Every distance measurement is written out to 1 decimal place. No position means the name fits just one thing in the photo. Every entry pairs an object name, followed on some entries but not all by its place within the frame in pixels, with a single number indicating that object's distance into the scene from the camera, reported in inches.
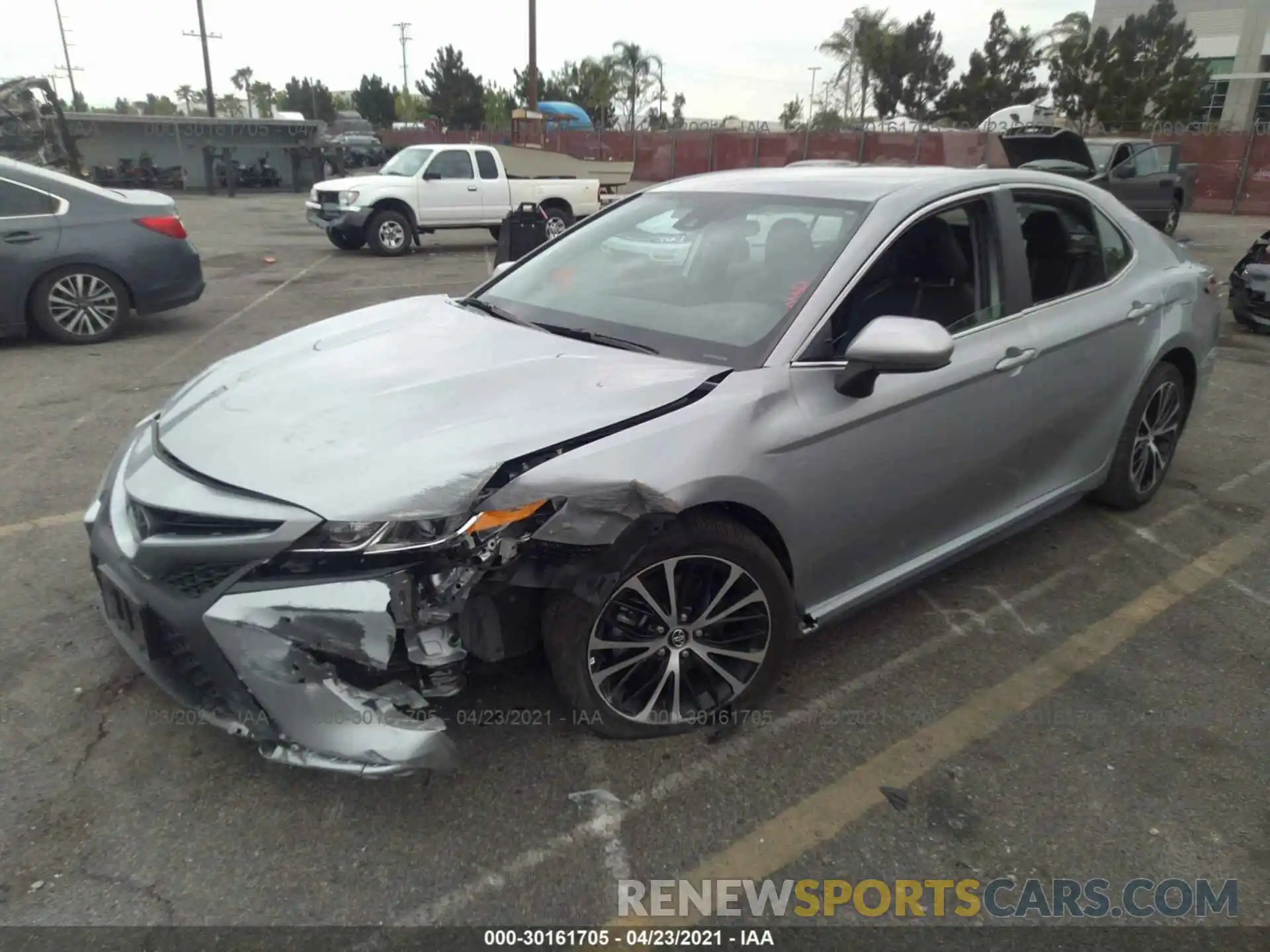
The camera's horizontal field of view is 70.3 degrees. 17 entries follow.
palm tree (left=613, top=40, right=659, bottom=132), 2365.9
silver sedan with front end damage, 86.5
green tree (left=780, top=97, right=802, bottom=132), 2241.6
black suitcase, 417.1
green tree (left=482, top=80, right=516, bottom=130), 2450.8
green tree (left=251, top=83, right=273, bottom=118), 3654.0
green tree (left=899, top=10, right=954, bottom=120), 1753.2
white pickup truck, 573.6
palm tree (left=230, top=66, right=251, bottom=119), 3811.5
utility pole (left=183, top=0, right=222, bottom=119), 1738.4
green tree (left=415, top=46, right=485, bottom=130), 2411.4
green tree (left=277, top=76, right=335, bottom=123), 3000.5
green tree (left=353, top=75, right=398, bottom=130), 2613.2
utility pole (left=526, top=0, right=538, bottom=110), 1174.3
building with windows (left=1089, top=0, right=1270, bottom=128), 1523.1
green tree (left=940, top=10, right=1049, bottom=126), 1619.1
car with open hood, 607.8
